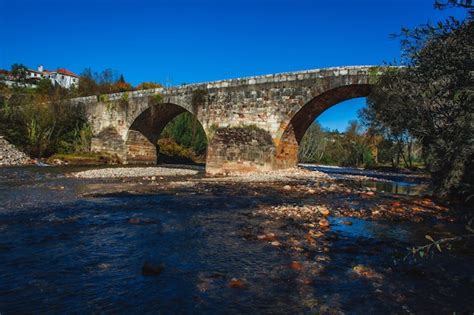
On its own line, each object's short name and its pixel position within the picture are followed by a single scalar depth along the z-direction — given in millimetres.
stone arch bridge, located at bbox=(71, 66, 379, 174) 13519
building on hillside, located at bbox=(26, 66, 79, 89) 87812
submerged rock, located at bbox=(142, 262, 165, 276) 3223
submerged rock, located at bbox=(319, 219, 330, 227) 5411
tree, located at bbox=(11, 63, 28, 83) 69788
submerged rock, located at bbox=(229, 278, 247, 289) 2959
